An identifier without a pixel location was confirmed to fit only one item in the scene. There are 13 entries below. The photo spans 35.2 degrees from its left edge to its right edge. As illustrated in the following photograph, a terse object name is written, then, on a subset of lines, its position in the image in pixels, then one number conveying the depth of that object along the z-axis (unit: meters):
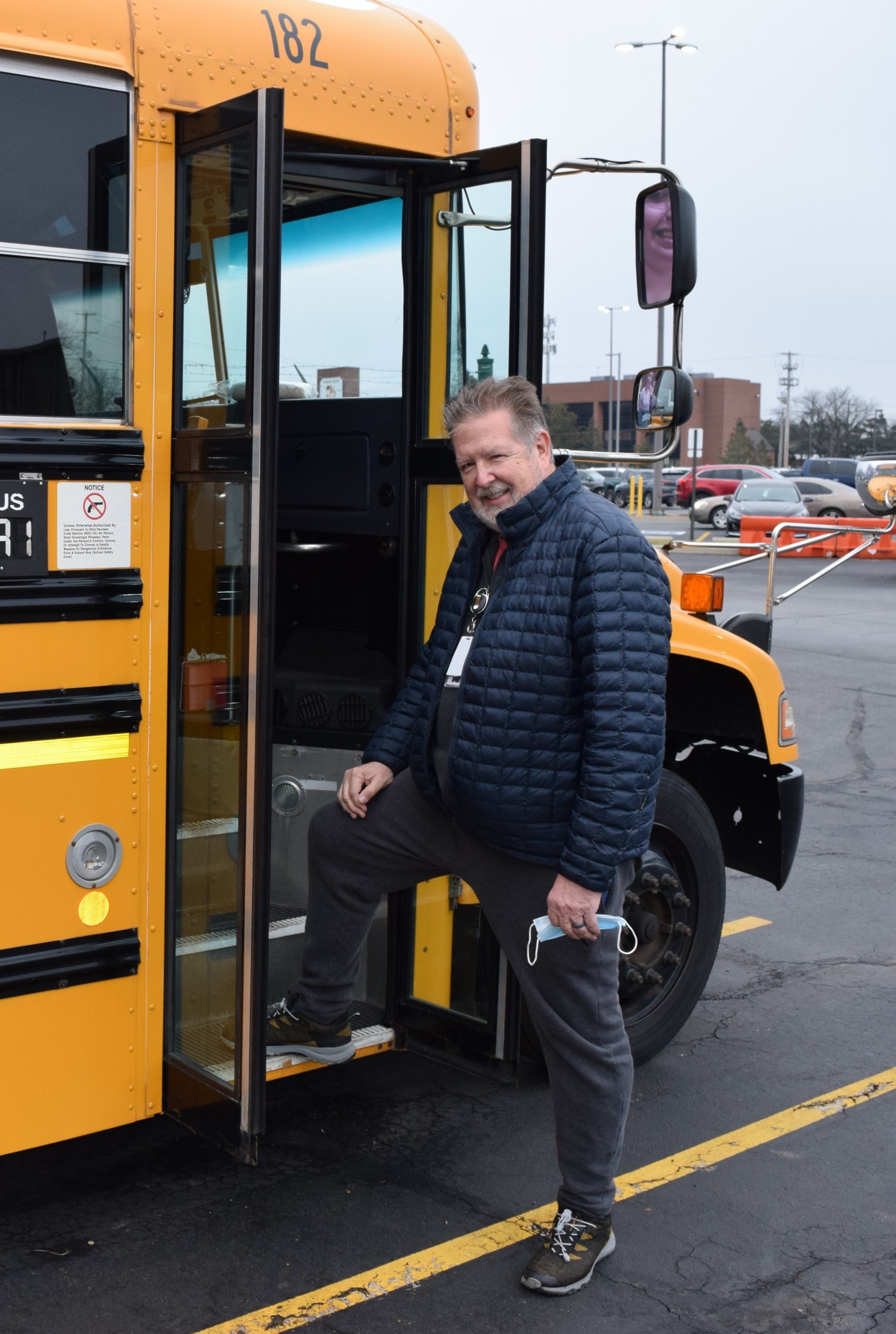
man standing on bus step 2.73
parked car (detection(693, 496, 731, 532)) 34.91
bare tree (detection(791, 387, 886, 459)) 77.12
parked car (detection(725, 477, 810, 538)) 29.06
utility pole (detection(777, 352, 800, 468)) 72.19
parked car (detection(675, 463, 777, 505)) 37.84
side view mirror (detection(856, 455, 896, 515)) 5.24
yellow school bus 2.79
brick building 85.00
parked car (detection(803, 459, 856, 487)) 36.66
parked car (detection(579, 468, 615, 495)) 41.78
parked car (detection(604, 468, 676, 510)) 45.66
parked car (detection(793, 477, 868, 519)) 30.62
